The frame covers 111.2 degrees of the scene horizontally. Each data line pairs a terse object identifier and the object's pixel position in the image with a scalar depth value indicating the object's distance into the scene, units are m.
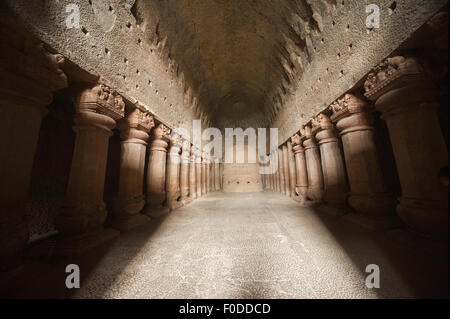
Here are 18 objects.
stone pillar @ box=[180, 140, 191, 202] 5.90
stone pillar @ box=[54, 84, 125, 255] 2.06
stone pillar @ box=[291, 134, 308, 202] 5.51
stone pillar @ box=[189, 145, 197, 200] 6.73
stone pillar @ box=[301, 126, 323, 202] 4.55
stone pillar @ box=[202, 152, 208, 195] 8.75
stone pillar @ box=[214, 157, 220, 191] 11.62
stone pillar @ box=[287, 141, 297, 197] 6.60
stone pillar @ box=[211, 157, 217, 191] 11.05
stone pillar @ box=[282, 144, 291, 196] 7.12
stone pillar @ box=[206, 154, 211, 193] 9.61
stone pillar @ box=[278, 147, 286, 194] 7.93
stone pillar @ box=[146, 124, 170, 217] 3.98
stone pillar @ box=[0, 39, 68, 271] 1.51
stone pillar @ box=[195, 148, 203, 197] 7.75
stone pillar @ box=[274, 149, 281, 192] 8.92
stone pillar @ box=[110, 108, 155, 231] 3.05
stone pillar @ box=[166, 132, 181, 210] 4.86
